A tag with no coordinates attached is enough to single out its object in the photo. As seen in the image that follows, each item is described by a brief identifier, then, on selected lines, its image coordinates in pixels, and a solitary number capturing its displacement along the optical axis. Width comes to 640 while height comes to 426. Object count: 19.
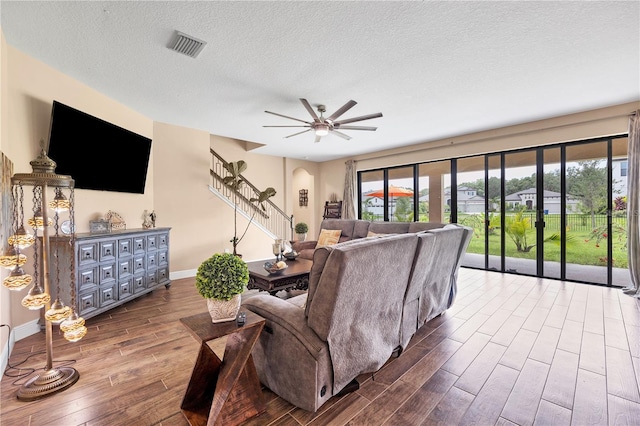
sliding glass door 4.29
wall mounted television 2.98
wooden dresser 2.82
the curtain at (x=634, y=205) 3.83
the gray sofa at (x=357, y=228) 4.55
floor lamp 1.85
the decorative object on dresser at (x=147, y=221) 4.30
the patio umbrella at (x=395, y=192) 6.80
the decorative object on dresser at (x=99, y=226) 3.44
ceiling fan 3.29
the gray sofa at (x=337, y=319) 1.58
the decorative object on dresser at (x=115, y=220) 3.76
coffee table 3.10
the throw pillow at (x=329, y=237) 5.16
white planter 1.50
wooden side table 1.48
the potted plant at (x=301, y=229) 6.31
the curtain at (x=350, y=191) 7.55
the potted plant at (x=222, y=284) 1.47
